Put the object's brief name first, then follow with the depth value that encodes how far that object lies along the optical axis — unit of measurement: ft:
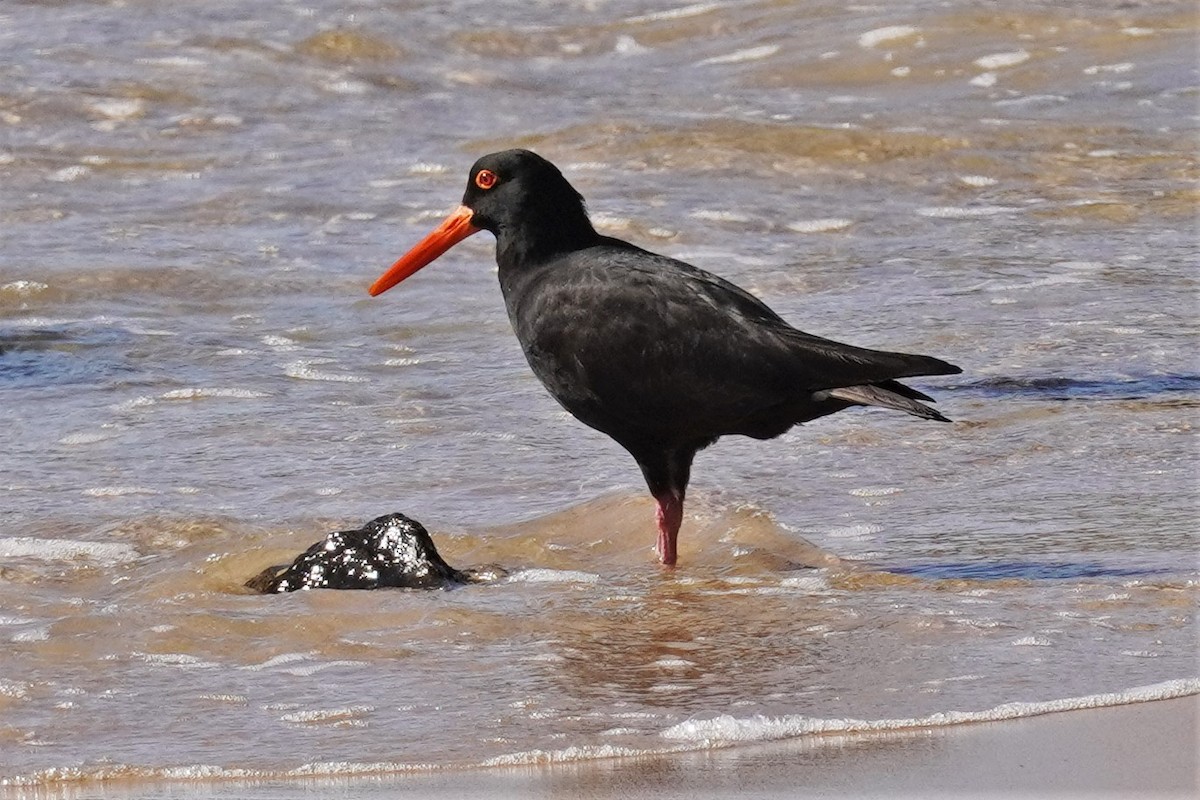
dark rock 29.71
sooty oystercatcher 31.91
